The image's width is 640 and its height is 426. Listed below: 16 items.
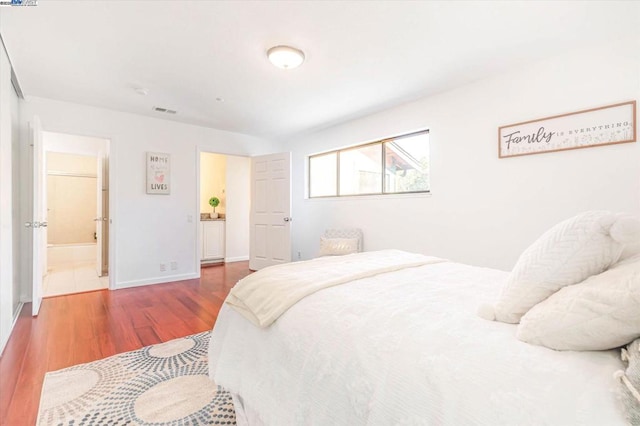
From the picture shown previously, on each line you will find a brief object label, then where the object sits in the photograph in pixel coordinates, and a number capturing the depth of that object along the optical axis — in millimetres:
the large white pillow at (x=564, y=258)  831
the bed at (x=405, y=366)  613
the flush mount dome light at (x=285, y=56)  2332
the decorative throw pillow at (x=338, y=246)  3957
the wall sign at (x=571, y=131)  2162
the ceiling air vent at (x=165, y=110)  3799
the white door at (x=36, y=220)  2889
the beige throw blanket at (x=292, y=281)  1236
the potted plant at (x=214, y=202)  6281
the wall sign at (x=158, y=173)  4191
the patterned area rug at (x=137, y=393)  1471
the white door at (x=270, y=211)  4785
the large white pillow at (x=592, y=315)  652
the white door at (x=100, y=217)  4617
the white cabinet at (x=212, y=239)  5738
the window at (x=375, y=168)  3584
